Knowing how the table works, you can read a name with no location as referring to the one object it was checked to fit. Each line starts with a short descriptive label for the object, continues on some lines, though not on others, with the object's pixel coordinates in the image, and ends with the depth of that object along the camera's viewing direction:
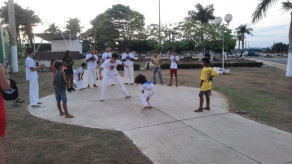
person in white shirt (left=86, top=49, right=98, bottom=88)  9.67
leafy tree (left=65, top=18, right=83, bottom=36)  61.75
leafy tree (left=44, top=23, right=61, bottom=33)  63.29
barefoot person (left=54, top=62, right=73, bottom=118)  5.29
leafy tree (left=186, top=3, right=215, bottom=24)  45.16
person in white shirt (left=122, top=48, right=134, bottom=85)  10.55
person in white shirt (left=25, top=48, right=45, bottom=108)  6.09
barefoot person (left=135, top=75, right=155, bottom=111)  6.00
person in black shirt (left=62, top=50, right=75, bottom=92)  8.86
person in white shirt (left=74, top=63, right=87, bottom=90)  9.23
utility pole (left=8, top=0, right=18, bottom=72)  16.07
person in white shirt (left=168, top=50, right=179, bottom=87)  9.94
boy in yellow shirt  5.68
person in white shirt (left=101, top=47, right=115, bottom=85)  10.04
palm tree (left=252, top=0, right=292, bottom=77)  13.60
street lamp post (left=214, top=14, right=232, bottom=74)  13.80
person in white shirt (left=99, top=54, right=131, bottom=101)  7.10
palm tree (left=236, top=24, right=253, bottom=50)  73.44
